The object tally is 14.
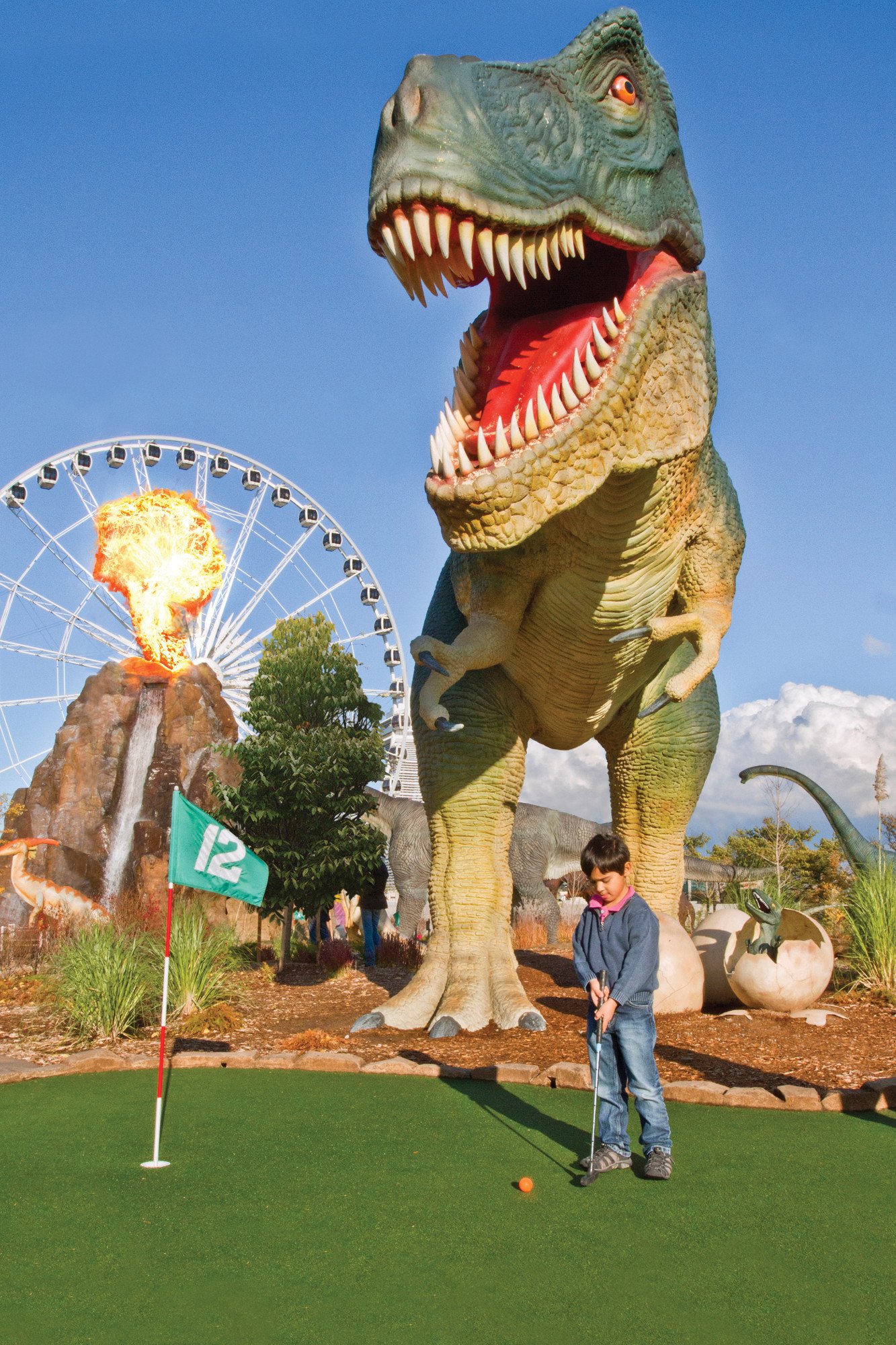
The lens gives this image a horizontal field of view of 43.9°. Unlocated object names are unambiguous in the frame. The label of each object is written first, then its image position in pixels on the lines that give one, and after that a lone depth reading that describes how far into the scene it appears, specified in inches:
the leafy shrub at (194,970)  267.0
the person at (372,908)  462.3
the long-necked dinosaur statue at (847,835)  331.6
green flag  161.6
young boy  130.3
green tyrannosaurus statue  129.4
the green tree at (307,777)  418.6
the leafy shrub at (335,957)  411.5
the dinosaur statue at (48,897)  474.0
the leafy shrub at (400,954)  446.6
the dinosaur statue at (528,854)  606.5
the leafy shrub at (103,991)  249.6
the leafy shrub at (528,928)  572.4
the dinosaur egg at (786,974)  235.8
